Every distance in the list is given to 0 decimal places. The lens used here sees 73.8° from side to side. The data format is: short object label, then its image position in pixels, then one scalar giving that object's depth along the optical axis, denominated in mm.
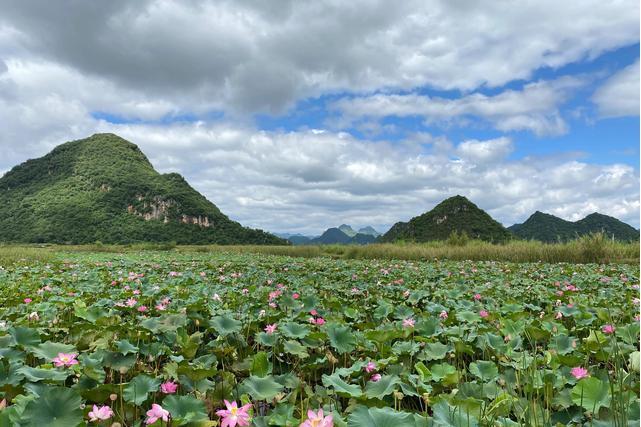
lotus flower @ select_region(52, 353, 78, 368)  2010
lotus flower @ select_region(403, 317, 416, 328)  2861
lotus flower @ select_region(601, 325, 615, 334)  2837
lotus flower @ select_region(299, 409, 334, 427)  1245
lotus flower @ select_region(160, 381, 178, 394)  1911
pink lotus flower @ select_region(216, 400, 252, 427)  1430
